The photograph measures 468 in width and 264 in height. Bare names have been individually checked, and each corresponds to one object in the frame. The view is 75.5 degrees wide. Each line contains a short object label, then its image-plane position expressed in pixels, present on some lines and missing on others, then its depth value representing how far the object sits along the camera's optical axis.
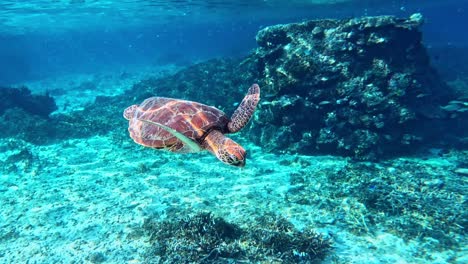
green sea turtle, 5.91
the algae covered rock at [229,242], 6.76
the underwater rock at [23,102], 21.02
